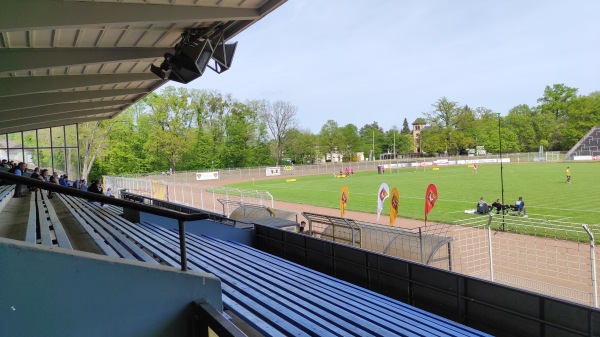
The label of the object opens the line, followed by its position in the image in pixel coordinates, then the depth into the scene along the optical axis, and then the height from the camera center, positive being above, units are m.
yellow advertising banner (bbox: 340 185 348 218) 19.03 -1.83
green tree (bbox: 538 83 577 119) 107.31 +14.07
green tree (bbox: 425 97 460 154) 105.69 +8.64
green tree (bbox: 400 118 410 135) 192.20 +13.28
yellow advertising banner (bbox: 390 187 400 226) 14.61 -1.80
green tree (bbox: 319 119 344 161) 97.69 +4.70
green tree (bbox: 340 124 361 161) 101.04 +3.91
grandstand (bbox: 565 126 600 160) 85.06 +0.81
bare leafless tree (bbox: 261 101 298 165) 90.56 +8.51
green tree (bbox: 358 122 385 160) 119.79 +4.46
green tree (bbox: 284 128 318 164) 91.75 +3.23
